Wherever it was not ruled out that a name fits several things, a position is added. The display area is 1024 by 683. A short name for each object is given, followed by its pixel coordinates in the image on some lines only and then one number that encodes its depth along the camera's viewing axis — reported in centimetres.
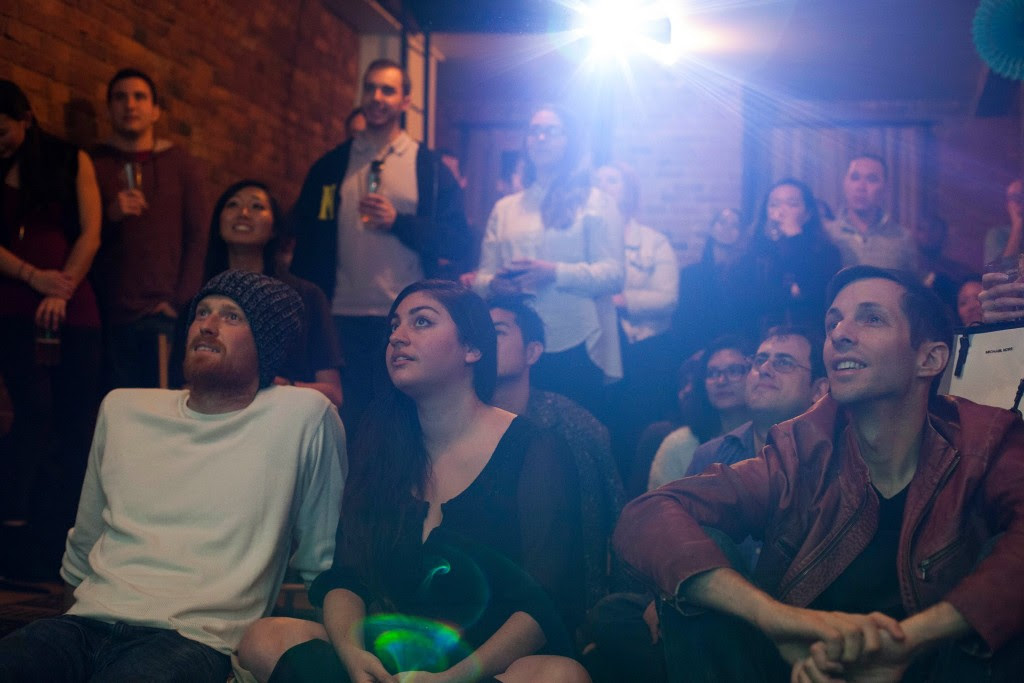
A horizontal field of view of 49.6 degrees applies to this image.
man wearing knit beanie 254
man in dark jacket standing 432
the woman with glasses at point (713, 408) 398
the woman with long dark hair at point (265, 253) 389
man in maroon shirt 460
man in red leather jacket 202
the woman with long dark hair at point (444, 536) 244
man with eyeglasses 356
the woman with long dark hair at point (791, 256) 459
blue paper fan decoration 327
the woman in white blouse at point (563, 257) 420
